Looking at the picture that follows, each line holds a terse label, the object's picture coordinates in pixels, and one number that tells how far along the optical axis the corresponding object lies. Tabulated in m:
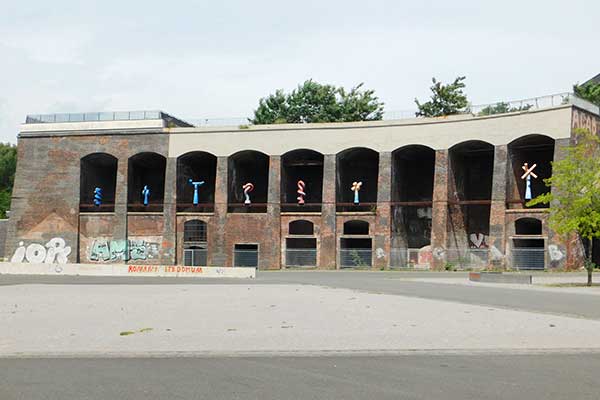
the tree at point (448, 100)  68.69
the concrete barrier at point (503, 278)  32.06
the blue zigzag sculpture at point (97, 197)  56.84
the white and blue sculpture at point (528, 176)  47.88
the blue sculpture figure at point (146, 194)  56.50
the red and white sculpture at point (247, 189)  55.03
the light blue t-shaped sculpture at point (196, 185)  55.28
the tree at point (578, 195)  30.58
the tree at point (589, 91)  65.00
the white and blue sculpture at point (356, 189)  53.03
